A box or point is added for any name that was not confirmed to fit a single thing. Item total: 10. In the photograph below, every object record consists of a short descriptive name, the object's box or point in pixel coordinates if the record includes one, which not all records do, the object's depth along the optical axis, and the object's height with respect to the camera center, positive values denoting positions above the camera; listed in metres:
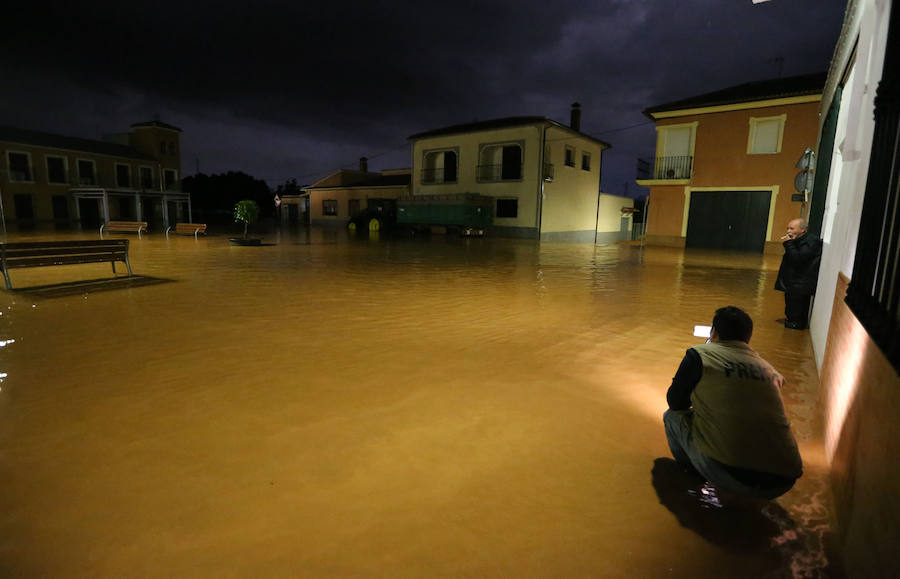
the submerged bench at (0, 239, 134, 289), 7.97 -0.73
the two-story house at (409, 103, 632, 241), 28.58 +3.52
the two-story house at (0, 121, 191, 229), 34.97 +3.36
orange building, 19.78 +3.02
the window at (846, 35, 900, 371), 2.13 -0.06
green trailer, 26.81 +0.70
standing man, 6.20 -0.54
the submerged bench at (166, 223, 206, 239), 22.43 -0.56
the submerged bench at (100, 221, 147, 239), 21.36 -0.53
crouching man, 2.38 -0.98
